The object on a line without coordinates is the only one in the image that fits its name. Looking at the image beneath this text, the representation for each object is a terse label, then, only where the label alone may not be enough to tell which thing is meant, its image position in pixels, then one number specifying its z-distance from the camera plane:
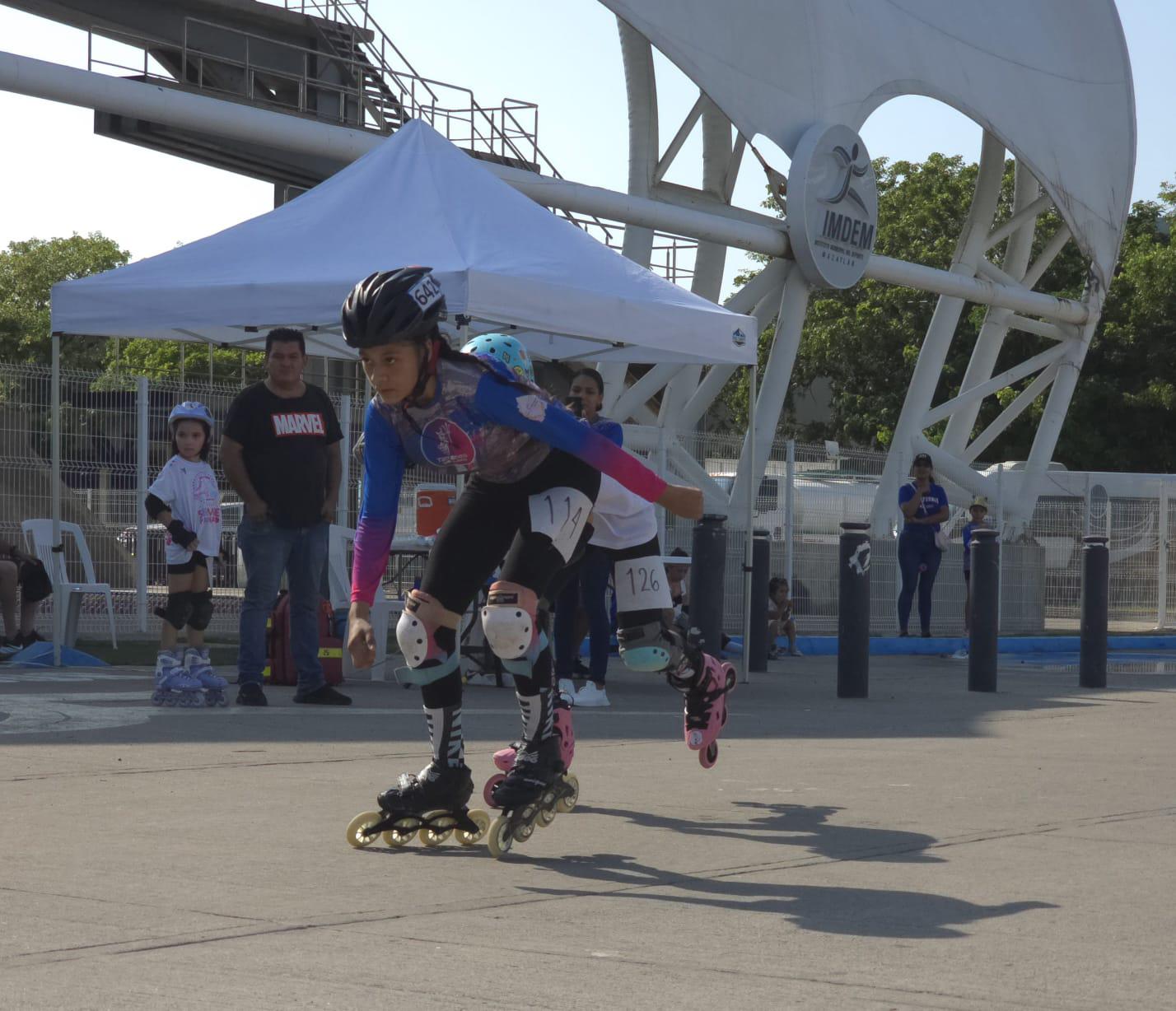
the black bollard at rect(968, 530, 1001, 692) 12.63
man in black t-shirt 9.56
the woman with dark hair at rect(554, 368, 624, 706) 9.69
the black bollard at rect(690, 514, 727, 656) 12.45
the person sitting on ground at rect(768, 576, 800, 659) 16.66
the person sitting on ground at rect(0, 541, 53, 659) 13.07
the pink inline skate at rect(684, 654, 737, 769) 6.14
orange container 10.92
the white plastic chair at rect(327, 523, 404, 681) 13.16
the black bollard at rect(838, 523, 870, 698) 11.84
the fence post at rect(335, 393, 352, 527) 15.39
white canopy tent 10.27
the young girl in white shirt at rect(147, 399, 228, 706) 9.35
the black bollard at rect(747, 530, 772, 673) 13.84
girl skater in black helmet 4.89
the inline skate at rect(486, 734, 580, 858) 4.97
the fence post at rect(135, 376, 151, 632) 15.51
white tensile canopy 20.62
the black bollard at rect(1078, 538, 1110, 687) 13.24
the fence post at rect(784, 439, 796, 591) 18.17
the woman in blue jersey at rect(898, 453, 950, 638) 18.28
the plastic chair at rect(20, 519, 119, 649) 13.84
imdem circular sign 20.84
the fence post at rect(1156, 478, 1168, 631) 22.77
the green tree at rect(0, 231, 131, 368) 81.38
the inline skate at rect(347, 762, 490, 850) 4.98
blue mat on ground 12.55
